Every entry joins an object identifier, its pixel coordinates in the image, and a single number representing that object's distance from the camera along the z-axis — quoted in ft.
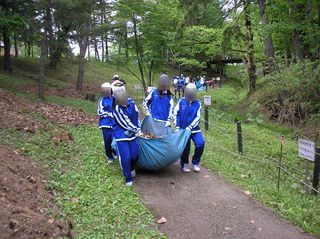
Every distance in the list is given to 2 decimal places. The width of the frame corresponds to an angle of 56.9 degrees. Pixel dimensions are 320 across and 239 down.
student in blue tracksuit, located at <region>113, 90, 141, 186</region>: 18.22
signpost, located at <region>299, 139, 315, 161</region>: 16.86
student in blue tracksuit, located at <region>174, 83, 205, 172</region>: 20.40
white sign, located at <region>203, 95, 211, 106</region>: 36.60
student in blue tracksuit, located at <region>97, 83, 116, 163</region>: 22.25
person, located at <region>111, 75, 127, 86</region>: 20.15
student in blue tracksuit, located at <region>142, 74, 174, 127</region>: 21.39
